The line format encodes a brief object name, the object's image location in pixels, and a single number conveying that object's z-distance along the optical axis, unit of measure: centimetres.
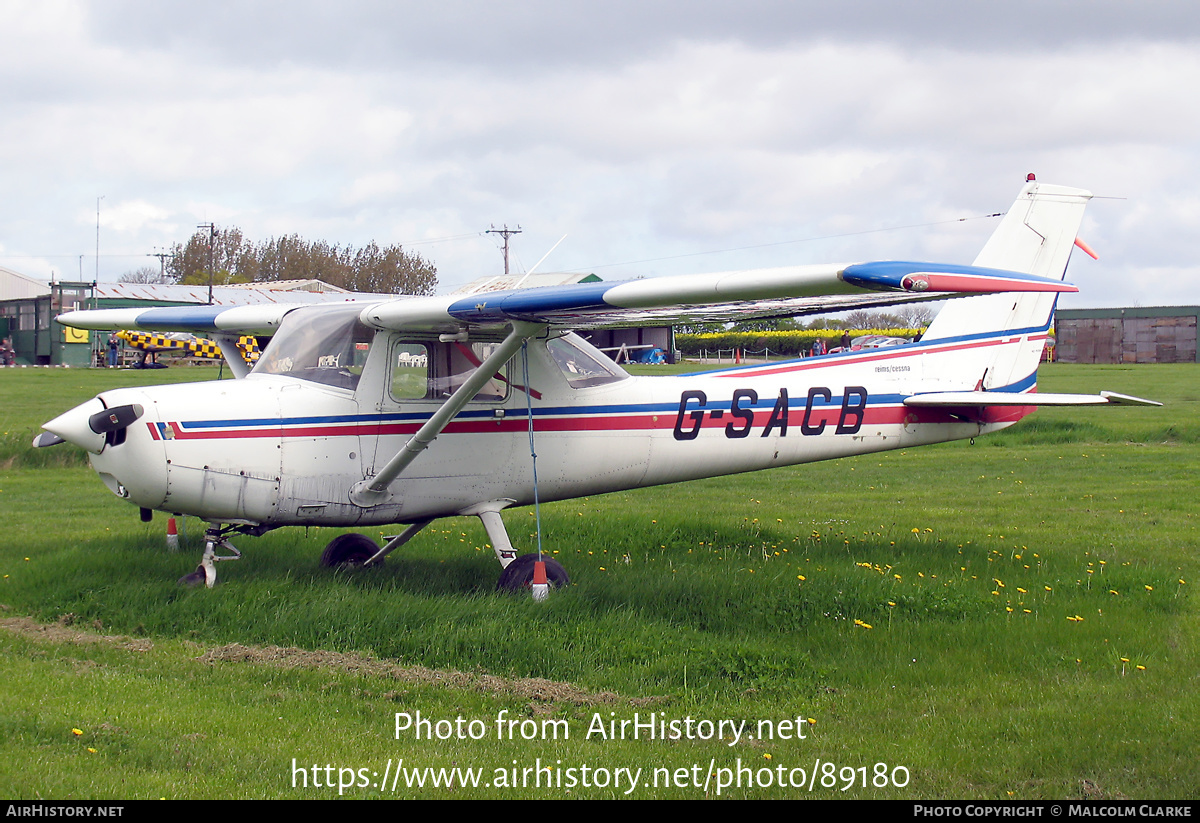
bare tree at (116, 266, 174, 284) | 12475
